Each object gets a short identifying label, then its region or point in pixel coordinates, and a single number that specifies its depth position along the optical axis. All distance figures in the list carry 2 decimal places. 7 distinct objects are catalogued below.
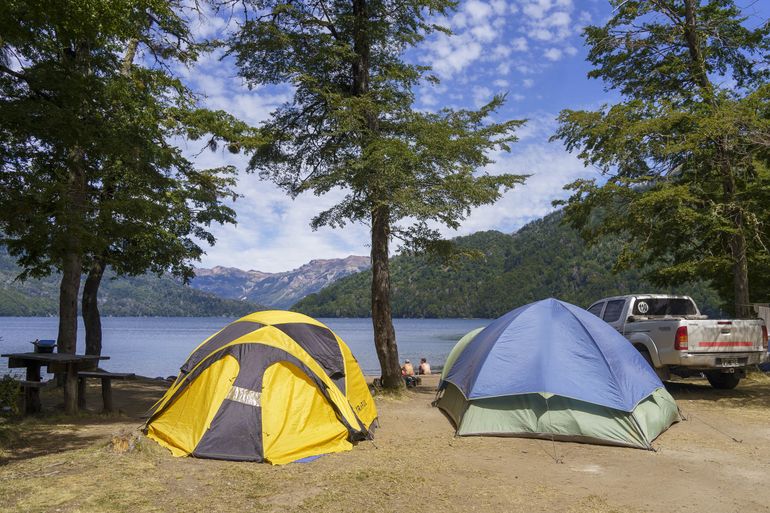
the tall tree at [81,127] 7.16
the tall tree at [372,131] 12.10
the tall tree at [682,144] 13.31
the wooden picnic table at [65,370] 9.35
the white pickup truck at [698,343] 10.98
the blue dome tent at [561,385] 8.01
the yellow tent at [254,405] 7.01
